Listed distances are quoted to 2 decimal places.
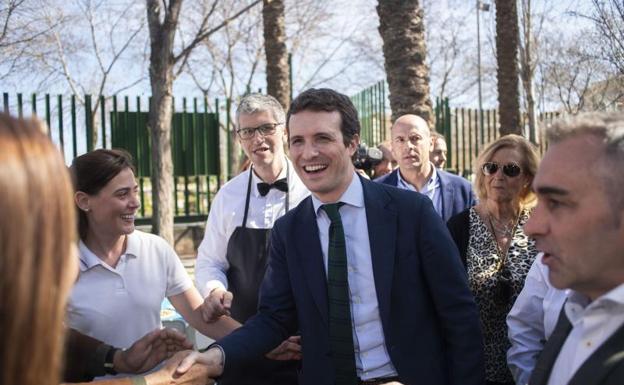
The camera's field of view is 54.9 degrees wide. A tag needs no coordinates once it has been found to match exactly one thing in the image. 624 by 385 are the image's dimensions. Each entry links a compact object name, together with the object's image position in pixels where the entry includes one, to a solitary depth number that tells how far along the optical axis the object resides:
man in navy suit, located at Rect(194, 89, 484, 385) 2.48
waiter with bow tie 3.50
